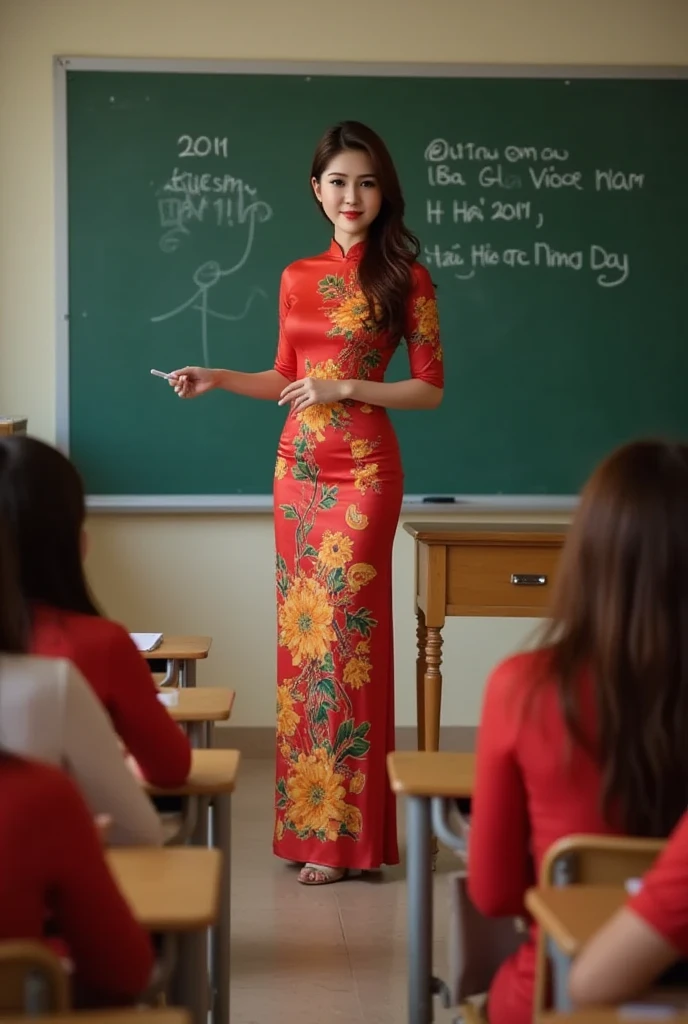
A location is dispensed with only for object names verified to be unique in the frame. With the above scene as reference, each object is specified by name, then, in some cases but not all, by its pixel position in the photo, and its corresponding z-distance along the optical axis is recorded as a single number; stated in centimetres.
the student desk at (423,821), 386
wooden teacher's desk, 536
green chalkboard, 618
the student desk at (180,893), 278
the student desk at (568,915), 255
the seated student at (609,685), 305
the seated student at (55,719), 303
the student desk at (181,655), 455
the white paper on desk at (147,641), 456
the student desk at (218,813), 381
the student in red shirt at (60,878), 253
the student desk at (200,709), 409
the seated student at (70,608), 367
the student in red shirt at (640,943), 246
